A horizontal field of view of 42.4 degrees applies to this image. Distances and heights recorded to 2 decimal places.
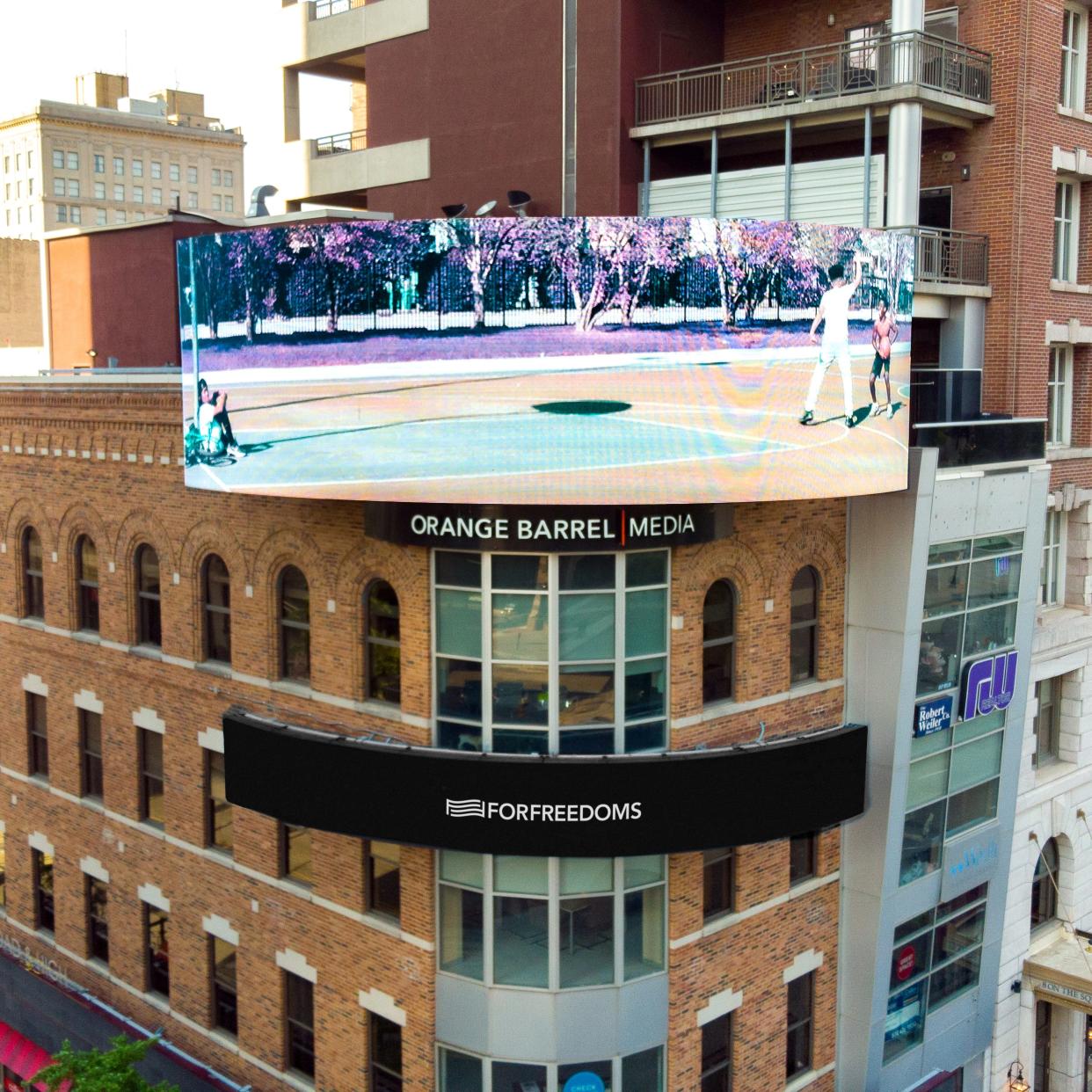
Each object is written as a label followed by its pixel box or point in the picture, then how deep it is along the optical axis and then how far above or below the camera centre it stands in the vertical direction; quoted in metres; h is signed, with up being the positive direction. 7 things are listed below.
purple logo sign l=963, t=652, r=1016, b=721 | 22.23 -5.09
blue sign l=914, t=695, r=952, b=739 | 21.27 -5.34
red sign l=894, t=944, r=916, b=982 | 22.23 -9.44
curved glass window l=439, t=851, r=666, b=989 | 18.61 -7.33
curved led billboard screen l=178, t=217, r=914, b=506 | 16.69 +0.09
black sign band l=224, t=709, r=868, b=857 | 17.88 -5.57
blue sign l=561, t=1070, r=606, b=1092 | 18.77 -9.49
